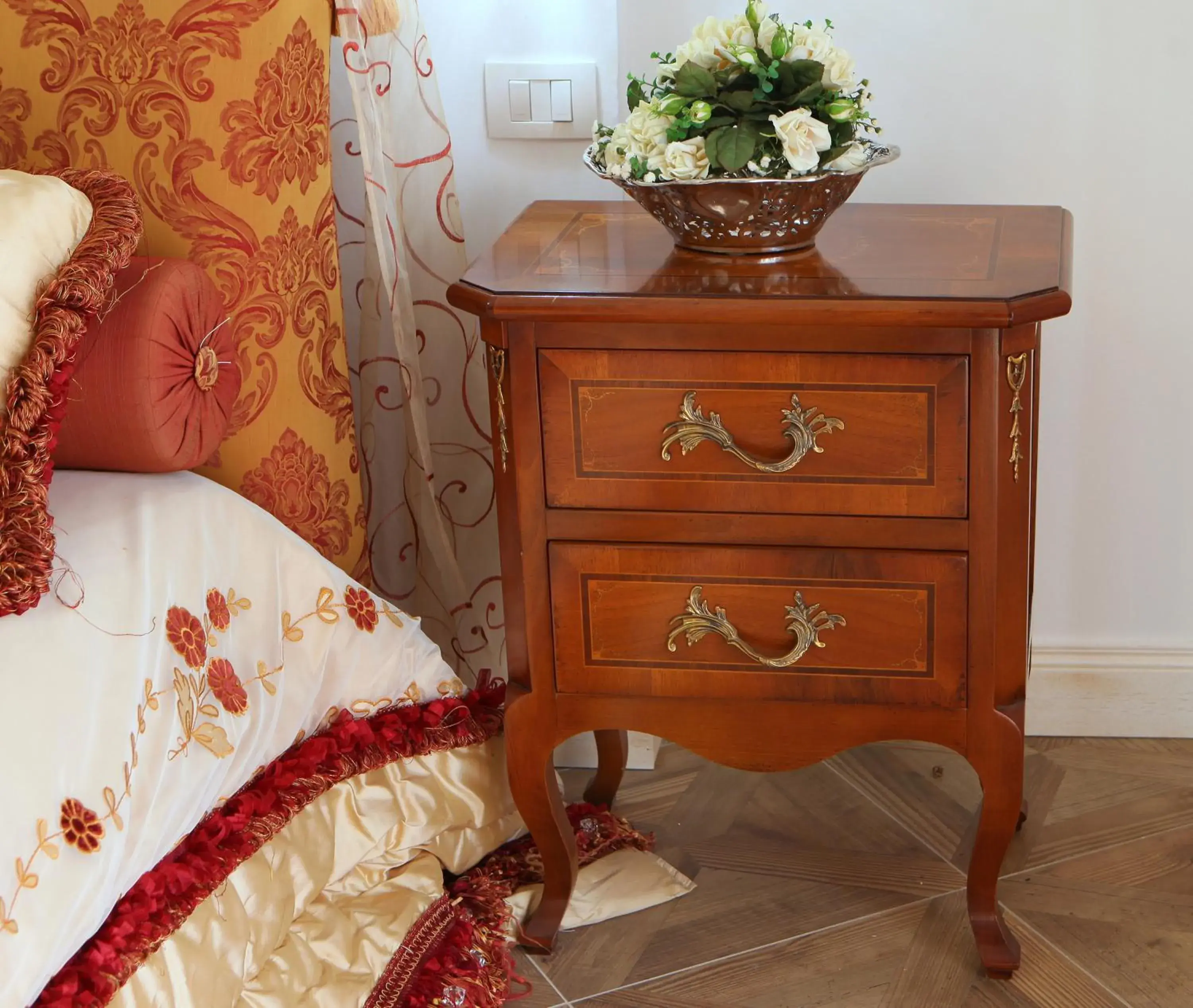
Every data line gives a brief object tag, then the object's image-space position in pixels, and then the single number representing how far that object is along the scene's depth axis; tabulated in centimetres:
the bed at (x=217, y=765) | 102
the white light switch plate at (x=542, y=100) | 158
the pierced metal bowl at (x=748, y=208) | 120
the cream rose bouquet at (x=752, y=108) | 117
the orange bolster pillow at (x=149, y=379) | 119
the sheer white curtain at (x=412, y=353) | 149
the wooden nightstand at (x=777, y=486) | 116
